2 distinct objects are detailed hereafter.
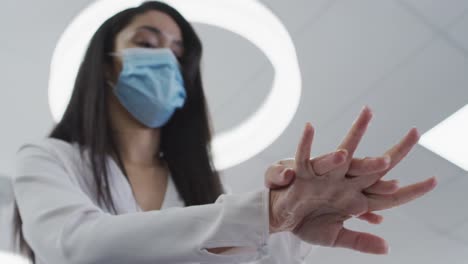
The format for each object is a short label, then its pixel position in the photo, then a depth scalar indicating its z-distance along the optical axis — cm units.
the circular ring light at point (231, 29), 179
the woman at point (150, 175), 75
